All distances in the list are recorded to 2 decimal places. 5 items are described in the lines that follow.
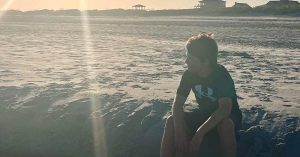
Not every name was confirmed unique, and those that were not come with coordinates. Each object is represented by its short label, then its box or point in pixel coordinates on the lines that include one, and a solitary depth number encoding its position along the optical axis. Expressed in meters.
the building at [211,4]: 50.54
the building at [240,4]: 45.23
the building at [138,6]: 60.24
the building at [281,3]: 43.36
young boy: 2.63
